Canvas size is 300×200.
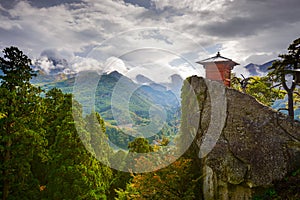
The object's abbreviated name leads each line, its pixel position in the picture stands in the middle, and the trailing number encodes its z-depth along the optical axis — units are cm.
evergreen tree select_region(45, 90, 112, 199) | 1395
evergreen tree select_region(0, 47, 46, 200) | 1311
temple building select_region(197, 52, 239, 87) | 1645
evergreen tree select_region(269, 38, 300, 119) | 1427
